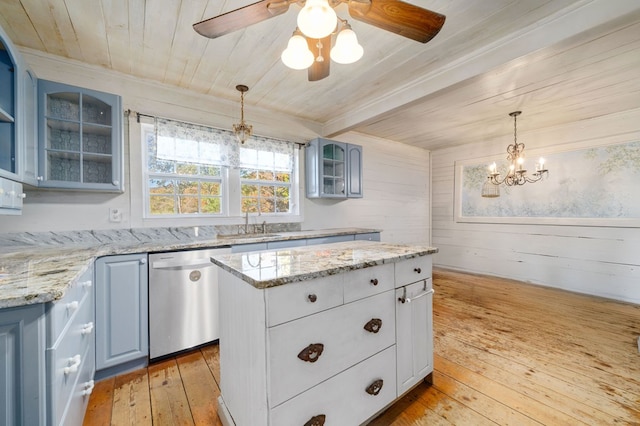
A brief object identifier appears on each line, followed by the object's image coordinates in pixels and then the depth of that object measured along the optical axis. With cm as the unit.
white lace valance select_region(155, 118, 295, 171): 269
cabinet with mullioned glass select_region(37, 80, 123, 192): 199
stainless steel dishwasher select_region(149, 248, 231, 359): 204
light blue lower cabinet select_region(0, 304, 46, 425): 86
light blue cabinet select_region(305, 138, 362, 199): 354
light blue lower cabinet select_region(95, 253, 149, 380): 183
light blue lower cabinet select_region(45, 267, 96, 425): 94
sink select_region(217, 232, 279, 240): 290
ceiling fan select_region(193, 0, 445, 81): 120
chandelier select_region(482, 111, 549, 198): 338
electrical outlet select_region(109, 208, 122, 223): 241
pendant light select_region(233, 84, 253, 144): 253
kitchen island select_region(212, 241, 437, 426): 109
